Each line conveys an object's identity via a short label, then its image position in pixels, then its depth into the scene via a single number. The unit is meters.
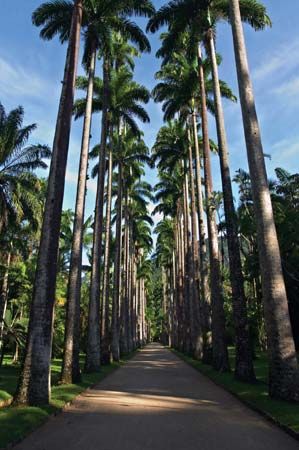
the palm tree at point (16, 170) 22.22
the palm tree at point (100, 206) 18.67
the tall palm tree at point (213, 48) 14.45
